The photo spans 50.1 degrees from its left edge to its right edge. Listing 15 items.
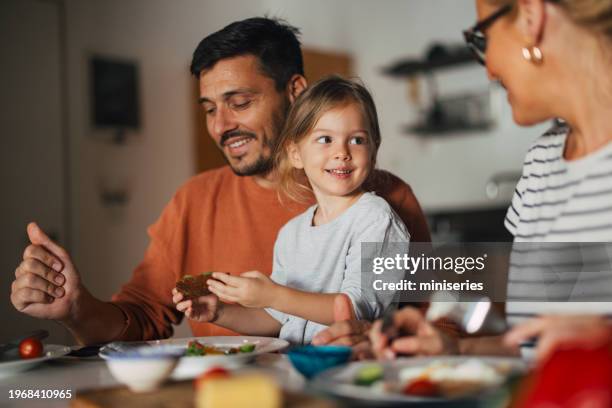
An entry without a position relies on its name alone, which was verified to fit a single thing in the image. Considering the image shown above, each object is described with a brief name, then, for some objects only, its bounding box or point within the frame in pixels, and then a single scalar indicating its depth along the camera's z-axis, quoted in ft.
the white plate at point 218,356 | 3.17
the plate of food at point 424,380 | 2.22
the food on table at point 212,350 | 3.57
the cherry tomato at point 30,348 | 3.90
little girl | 4.34
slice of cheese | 2.16
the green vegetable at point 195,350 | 3.56
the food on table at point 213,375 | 2.38
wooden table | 2.63
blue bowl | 2.80
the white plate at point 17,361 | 3.69
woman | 2.90
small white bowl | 2.75
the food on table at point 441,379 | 2.30
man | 5.12
